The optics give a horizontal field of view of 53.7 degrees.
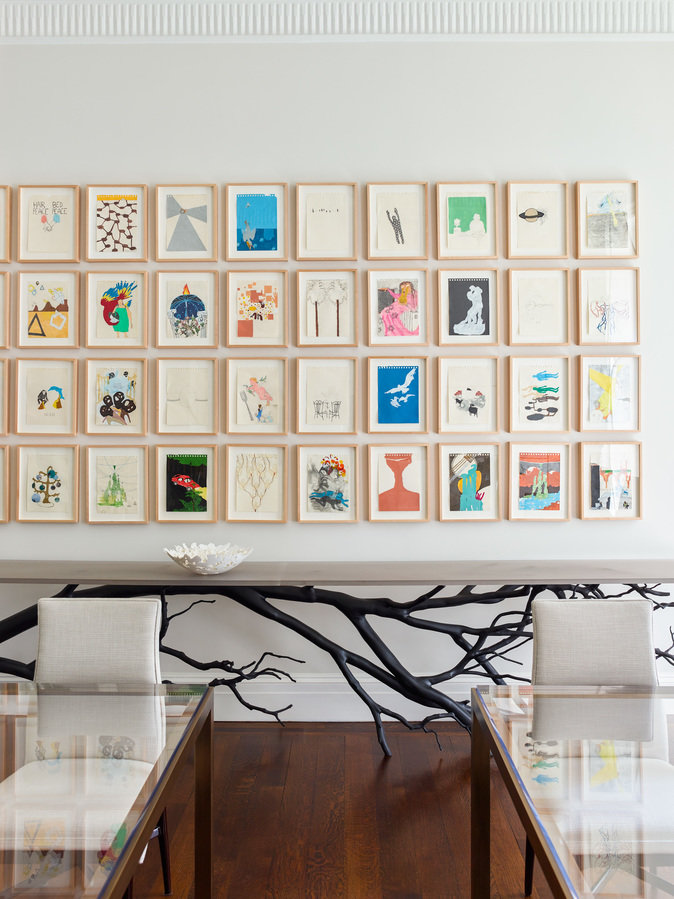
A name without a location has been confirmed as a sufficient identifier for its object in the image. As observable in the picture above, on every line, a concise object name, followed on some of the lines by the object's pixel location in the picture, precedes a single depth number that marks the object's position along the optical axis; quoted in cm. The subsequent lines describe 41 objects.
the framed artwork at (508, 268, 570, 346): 306
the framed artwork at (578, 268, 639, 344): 305
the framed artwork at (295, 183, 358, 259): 306
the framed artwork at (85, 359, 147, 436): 307
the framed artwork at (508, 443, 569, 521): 305
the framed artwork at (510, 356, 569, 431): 306
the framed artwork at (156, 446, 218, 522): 307
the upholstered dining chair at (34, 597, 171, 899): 188
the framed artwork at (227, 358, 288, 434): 306
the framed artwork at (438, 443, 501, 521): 306
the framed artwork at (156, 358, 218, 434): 307
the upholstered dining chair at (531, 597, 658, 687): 191
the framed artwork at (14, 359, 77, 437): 308
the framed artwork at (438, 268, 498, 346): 306
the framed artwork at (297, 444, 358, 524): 306
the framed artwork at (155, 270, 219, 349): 307
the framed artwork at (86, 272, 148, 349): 307
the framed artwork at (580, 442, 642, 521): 305
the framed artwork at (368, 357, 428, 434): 306
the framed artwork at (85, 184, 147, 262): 306
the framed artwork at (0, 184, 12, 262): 307
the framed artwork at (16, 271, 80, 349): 309
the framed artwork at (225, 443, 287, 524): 306
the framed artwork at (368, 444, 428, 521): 306
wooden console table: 265
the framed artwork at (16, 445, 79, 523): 307
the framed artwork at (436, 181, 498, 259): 306
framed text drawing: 307
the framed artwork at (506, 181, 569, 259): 305
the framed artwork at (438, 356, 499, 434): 306
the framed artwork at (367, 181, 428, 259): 305
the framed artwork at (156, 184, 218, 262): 307
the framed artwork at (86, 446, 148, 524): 307
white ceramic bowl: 259
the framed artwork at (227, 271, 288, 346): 307
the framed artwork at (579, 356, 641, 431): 305
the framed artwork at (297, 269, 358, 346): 306
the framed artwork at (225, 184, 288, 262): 307
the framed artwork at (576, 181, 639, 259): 305
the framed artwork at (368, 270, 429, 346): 307
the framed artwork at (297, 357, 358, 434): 307
